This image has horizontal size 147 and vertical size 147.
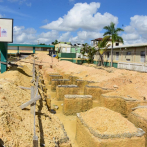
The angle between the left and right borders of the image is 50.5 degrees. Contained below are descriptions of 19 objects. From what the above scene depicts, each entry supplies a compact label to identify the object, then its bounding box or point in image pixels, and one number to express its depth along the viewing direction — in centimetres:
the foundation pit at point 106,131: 491
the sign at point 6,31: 1049
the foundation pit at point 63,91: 1123
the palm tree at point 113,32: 2331
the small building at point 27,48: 3794
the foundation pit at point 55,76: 1560
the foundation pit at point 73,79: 1532
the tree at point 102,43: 2394
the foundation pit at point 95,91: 1146
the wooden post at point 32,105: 479
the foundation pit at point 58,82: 1362
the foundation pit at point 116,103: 915
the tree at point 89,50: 3253
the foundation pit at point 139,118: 617
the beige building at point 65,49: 4584
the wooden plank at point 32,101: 452
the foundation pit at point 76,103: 884
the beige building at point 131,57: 1987
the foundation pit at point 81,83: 1384
